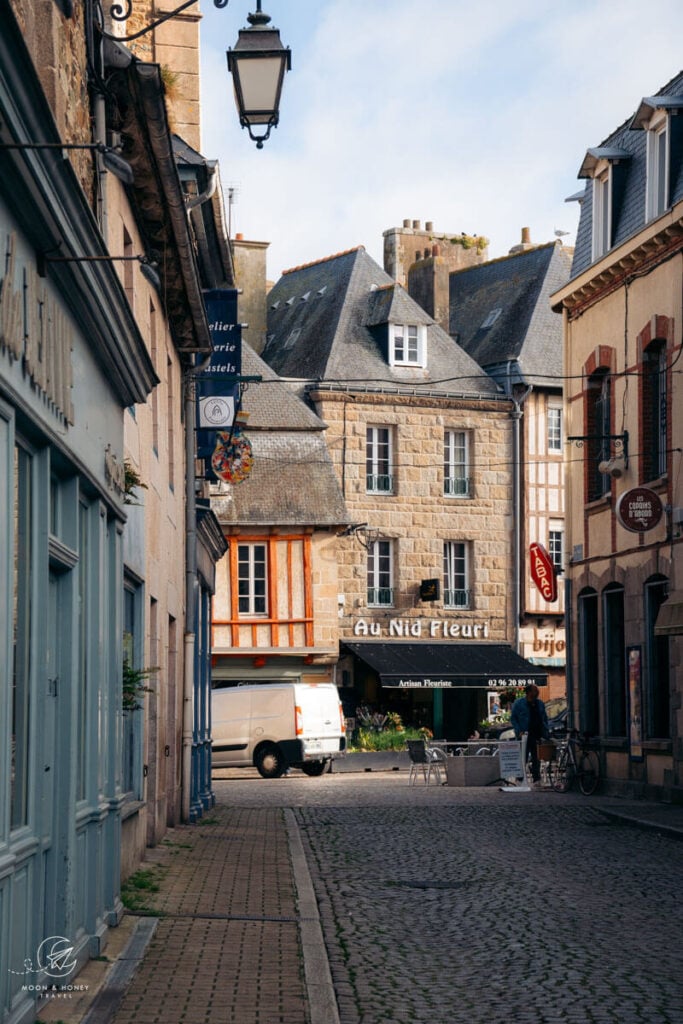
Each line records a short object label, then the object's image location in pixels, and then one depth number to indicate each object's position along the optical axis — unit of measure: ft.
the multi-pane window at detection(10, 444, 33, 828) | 23.52
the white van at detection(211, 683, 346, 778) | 106.63
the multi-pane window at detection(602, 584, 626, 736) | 85.66
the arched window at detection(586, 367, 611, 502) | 88.12
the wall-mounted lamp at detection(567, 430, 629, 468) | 82.64
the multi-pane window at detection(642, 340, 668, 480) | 79.87
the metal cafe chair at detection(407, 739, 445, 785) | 93.92
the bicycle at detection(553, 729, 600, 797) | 82.74
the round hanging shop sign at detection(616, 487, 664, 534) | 76.18
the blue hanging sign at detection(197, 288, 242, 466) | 67.82
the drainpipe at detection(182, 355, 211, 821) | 64.08
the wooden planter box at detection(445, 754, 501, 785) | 91.25
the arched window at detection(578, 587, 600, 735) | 89.66
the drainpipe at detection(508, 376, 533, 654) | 142.51
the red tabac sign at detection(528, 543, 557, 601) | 123.54
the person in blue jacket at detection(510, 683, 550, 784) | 85.05
